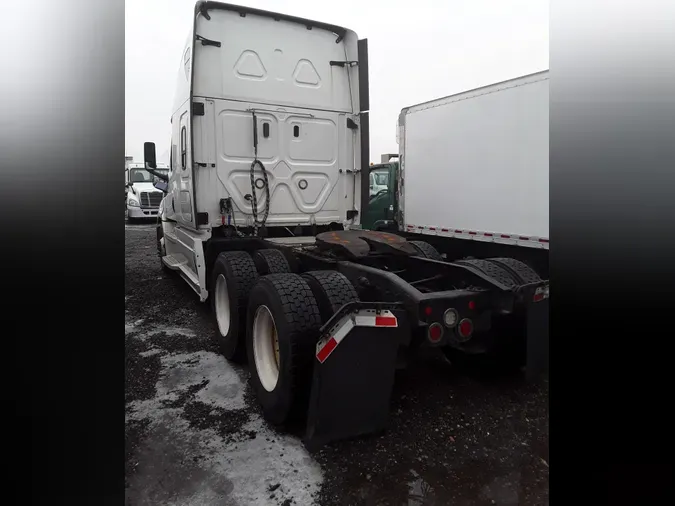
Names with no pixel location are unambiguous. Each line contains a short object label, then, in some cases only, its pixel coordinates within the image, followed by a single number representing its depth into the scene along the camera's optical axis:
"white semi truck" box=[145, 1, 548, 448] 2.90
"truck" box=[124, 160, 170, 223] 18.86
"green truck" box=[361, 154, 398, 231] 9.39
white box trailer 5.88
